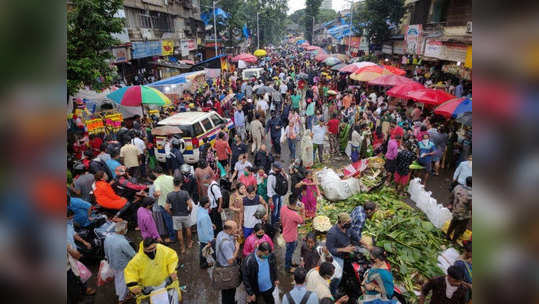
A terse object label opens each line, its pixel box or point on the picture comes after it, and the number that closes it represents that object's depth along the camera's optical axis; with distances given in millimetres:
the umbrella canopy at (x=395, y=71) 16359
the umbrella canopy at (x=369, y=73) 15326
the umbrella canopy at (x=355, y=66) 17284
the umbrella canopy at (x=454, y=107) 8469
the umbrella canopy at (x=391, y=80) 13270
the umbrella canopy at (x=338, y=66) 22594
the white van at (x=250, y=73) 25111
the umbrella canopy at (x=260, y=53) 33550
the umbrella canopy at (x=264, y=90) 15000
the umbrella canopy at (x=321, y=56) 29523
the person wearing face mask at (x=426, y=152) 8977
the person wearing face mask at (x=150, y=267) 4320
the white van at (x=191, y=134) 9719
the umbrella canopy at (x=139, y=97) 10352
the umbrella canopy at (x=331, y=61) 24656
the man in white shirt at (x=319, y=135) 10500
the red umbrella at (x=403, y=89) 12334
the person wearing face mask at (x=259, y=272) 4492
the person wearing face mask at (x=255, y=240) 4809
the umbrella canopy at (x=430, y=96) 10642
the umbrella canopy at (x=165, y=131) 9120
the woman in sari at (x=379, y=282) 4234
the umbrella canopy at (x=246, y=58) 26278
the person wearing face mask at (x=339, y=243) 5004
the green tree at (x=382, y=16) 21672
